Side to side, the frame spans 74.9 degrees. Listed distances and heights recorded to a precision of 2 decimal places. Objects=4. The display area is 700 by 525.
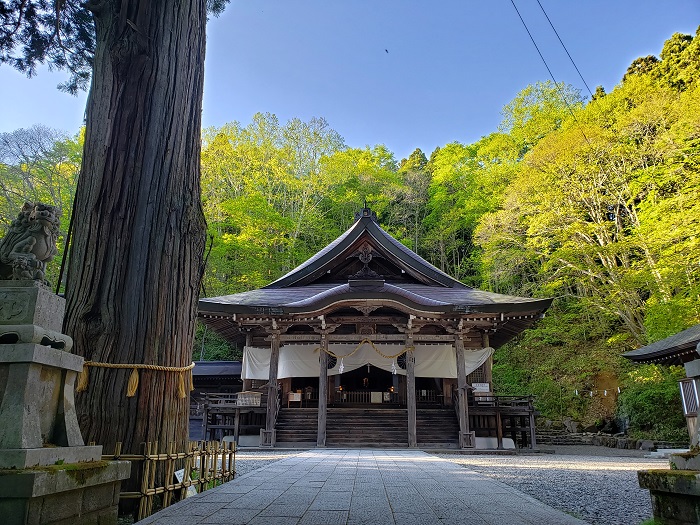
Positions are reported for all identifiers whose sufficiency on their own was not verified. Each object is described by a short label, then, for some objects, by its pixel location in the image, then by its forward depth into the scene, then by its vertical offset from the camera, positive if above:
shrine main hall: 10.94 +1.36
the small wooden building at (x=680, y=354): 9.86 +0.96
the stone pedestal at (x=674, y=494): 2.06 -0.45
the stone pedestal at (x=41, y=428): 1.84 -0.14
